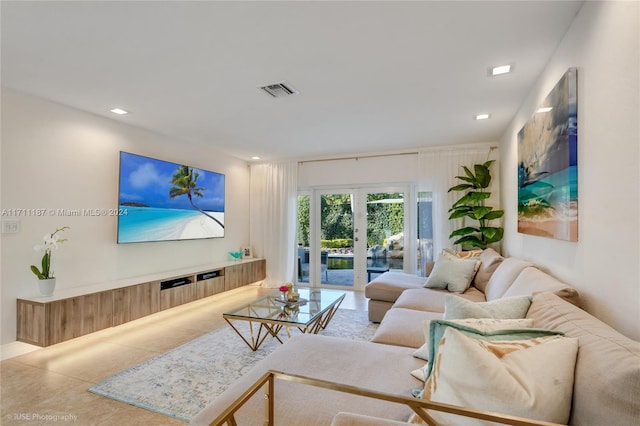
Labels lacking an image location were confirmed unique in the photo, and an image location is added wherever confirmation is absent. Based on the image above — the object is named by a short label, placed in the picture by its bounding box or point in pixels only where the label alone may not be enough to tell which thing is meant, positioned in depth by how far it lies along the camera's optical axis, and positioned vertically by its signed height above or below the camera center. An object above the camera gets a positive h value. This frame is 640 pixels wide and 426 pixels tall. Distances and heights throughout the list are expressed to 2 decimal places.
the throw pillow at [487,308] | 1.42 -0.44
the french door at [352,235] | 5.20 -0.33
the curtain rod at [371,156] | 4.54 +1.05
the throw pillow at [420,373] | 1.38 -0.72
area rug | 1.98 -1.21
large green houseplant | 3.96 +0.08
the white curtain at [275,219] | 5.65 -0.05
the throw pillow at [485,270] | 3.12 -0.55
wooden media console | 2.68 -0.92
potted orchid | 2.82 -0.50
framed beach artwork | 1.73 +0.35
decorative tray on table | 3.01 -0.86
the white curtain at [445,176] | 4.56 +0.62
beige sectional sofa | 0.80 -0.74
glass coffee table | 2.53 -0.88
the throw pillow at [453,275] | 3.24 -0.63
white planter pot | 2.82 -0.66
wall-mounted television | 3.72 +0.21
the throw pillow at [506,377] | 0.83 -0.46
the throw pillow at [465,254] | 3.74 -0.47
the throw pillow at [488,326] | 1.09 -0.42
